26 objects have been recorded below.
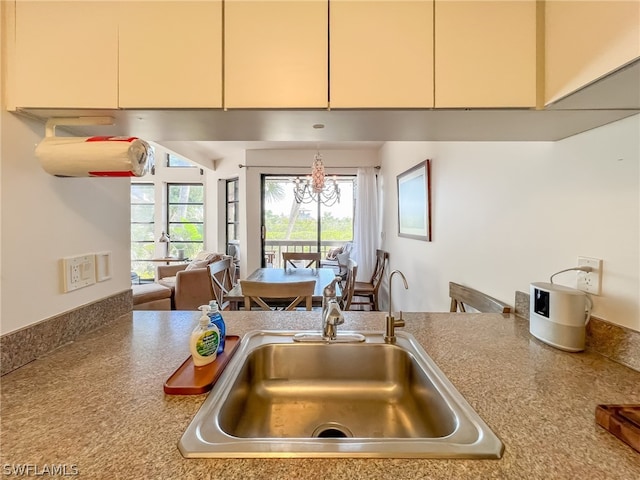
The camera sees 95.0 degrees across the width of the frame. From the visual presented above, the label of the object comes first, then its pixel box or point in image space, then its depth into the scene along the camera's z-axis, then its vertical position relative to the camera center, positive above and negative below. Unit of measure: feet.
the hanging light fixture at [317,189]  11.53 +2.22
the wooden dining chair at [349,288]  9.52 -1.70
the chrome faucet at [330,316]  3.48 -0.97
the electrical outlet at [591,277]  3.13 -0.43
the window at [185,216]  19.29 +1.23
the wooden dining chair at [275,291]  6.39 -1.22
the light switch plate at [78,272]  3.20 -0.44
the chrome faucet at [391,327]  3.43 -1.07
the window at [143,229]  19.25 +0.36
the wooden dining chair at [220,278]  8.75 -1.42
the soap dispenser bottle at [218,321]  2.98 -0.88
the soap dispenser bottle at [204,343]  2.65 -0.99
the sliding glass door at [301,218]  16.63 +1.04
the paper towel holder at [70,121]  2.97 +1.16
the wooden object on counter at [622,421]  1.78 -1.16
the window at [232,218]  17.79 +1.08
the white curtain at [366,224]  15.56 +0.65
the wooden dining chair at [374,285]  12.57 -2.20
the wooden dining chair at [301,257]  12.98 -0.94
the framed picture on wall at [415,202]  8.15 +1.08
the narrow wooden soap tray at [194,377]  2.33 -1.21
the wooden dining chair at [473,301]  4.70 -1.15
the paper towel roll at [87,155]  2.83 +0.77
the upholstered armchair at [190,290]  11.71 -2.26
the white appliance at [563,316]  3.05 -0.83
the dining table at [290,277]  7.40 -1.44
